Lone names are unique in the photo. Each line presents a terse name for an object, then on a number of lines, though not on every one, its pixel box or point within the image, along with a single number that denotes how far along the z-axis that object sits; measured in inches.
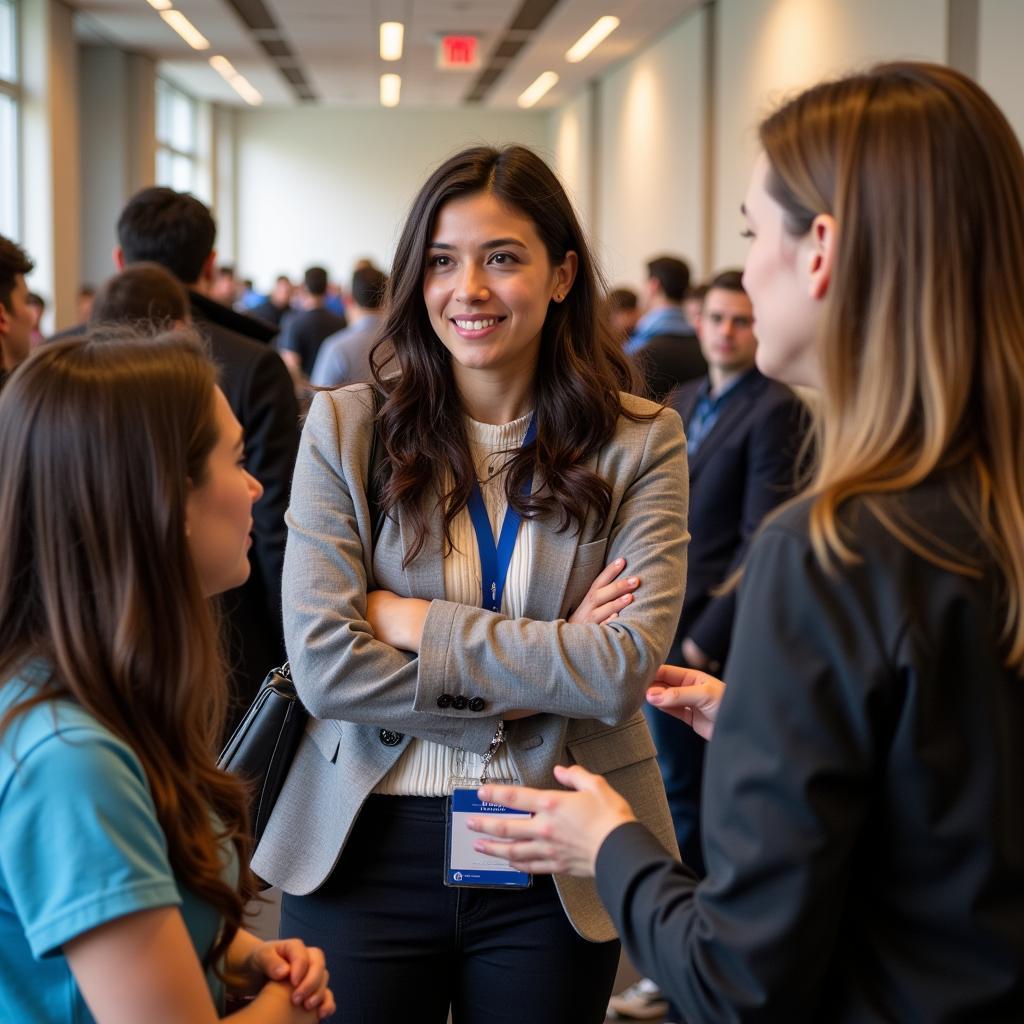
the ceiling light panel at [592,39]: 498.4
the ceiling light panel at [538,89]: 647.1
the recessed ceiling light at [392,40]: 515.2
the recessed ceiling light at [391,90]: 669.2
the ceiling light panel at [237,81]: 614.9
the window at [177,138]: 671.1
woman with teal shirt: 40.9
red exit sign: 531.5
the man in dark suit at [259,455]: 119.0
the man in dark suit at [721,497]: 135.3
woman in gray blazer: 66.2
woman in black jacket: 39.5
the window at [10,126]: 439.5
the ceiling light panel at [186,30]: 489.4
